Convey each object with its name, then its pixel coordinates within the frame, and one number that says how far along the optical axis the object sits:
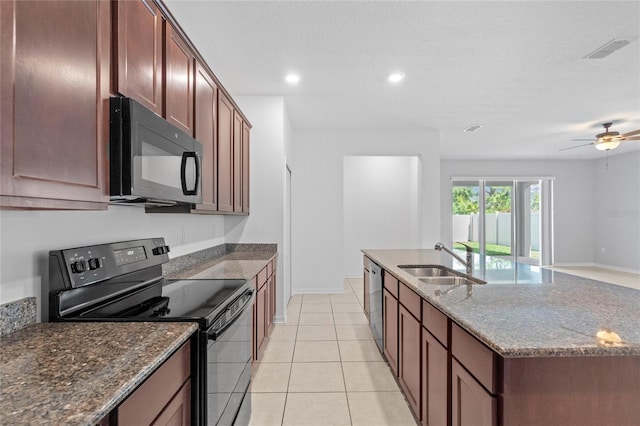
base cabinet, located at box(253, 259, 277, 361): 2.54
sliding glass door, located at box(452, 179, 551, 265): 8.05
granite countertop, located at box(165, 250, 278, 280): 2.22
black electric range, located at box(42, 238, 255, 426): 1.25
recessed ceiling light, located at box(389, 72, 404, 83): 3.26
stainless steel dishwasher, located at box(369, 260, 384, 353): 2.88
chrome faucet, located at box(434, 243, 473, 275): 2.19
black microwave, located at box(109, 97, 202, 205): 1.20
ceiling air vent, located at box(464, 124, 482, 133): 5.14
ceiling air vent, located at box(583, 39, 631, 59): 2.65
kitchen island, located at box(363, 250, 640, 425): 1.05
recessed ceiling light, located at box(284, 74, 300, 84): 3.31
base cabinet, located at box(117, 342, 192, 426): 0.84
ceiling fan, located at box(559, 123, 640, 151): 4.04
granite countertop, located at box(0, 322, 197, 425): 0.68
